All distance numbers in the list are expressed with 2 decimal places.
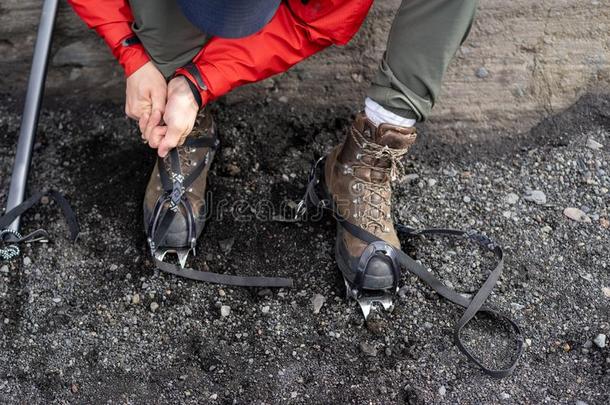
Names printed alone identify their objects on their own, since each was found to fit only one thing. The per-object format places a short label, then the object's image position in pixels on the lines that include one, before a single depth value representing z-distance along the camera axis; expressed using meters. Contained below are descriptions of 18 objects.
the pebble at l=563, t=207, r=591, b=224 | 2.43
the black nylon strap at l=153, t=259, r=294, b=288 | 2.18
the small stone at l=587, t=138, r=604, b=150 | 2.62
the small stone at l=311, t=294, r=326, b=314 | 2.17
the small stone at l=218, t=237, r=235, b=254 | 2.30
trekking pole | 2.36
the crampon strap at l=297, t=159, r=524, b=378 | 2.06
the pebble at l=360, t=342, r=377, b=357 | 2.06
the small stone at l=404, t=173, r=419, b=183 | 2.54
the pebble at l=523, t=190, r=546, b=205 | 2.48
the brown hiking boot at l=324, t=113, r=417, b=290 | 2.09
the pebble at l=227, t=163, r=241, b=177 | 2.51
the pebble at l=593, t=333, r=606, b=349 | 2.09
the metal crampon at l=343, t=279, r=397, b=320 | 2.15
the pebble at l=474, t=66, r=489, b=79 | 2.59
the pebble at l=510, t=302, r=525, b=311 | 2.19
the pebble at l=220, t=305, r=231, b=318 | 2.14
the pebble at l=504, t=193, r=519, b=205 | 2.48
